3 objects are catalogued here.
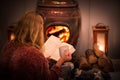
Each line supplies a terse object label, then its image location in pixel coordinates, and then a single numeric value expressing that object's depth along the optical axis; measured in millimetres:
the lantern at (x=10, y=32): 3895
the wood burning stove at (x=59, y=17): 3682
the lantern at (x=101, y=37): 3799
